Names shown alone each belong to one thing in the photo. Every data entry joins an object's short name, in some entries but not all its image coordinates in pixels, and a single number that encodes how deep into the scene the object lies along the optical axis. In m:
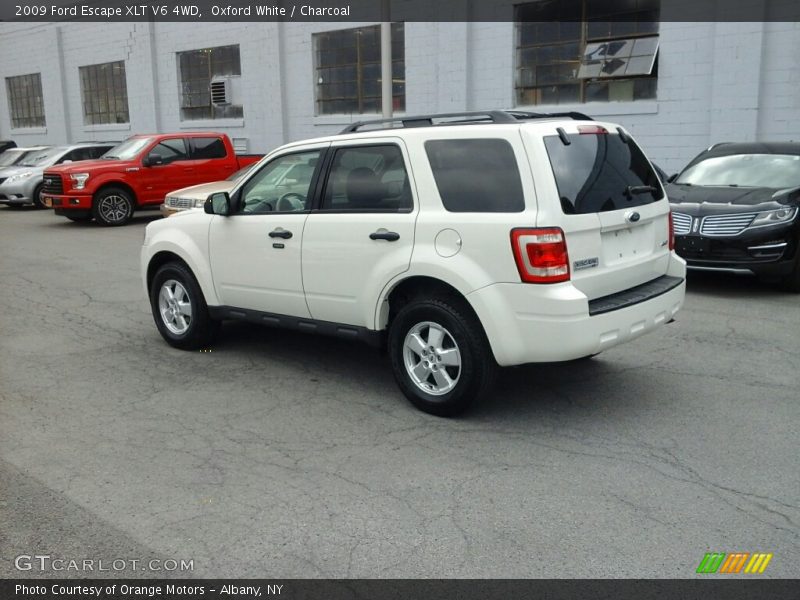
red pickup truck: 16.14
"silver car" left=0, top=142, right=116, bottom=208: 19.73
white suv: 4.66
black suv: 8.63
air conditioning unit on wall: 21.11
